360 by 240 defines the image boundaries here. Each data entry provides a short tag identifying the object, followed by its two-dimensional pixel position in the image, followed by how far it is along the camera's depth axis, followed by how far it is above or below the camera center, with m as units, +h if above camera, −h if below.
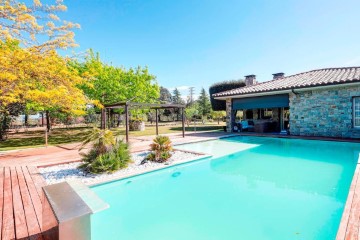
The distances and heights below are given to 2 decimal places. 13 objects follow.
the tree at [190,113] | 34.09 +0.78
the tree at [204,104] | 44.18 +3.21
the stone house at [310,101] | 12.08 +1.06
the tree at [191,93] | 77.72 +9.57
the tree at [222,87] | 27.39 +4.10
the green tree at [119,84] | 17.61 +3.32
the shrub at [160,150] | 7.94 -1.27
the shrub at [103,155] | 6.34 -1.18
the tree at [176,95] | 66.36 +7.58
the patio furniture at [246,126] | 17.72 -0.90
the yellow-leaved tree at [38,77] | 5.61 +1.43
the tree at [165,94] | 66.94 +8.21
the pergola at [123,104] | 9.60 +0.70
